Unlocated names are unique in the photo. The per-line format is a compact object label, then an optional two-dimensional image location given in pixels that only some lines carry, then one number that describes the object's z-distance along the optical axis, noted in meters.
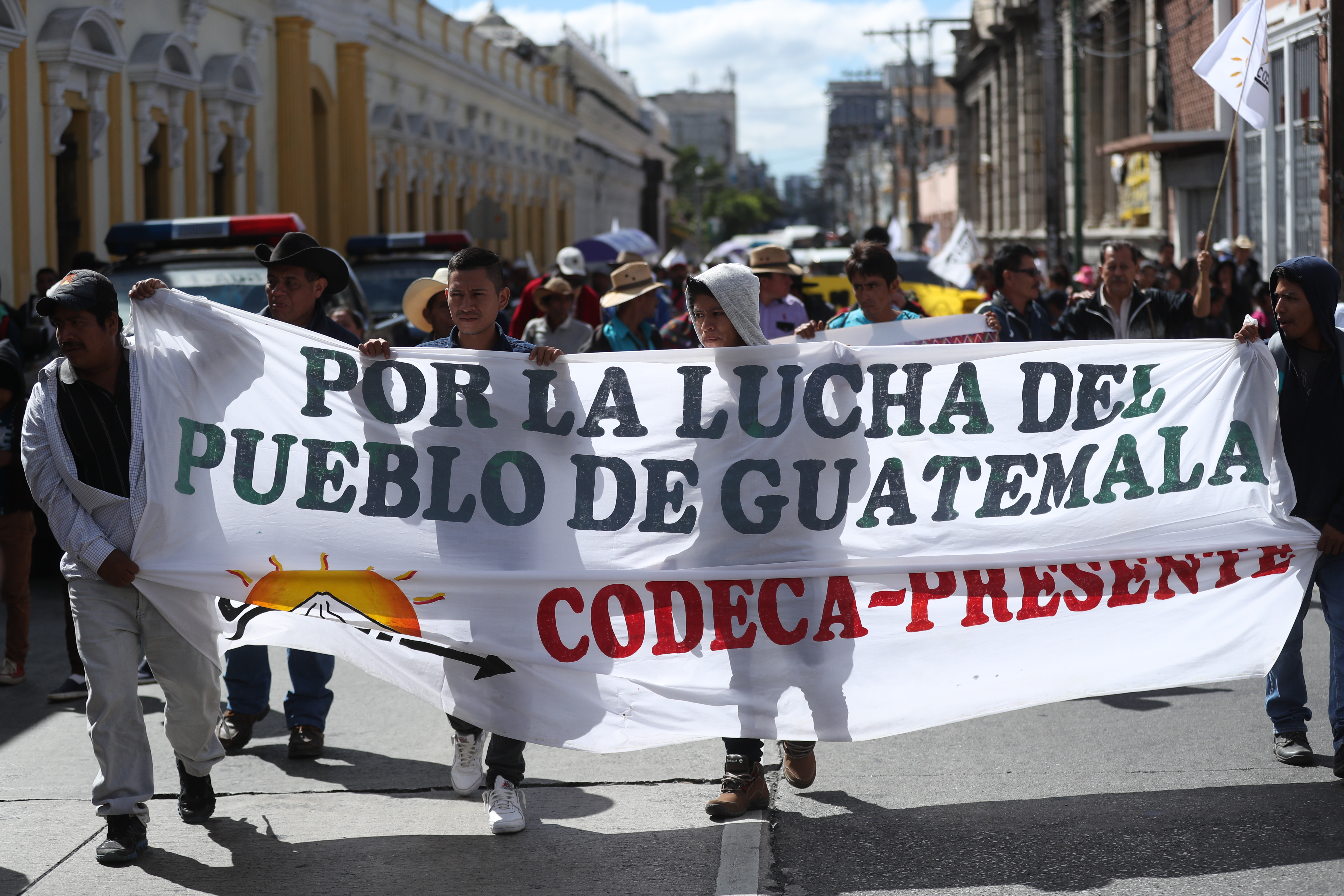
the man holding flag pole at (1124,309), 7.62
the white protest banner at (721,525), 5.14
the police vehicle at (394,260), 16.48
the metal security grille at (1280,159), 22.02
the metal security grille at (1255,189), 23.67
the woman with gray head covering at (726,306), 5.25
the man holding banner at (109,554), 4.84
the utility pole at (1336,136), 12.90
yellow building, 17.44
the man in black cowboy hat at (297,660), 5.89
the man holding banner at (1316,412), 5.38
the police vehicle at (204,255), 11.26
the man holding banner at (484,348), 5.13
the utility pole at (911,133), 62.12
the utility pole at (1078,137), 27.56
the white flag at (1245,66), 7.48
